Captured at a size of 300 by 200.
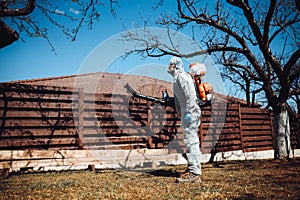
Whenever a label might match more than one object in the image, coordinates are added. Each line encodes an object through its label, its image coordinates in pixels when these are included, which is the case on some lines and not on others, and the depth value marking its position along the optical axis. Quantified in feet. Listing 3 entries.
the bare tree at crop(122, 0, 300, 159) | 24.44
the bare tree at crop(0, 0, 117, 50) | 5.15
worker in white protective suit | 14.49
